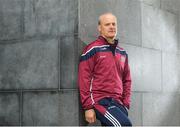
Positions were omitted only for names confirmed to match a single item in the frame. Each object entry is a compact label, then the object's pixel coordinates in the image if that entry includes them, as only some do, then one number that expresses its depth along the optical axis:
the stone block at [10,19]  7.49
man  6.41
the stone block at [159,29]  8.45
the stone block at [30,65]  7.03
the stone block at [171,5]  9.13
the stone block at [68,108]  6.73
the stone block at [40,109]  6.95
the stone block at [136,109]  7.95
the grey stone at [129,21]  7.76
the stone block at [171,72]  8.96
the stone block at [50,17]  6.91
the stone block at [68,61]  6.79
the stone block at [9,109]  7.36
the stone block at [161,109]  8.39
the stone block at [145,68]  8.02
